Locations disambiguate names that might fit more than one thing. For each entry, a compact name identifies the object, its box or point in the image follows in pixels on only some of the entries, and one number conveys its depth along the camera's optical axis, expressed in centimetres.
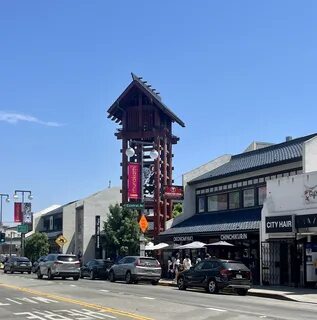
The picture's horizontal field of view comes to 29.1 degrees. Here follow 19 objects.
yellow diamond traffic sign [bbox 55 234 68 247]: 5144
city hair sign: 2898
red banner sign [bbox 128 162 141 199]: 4325
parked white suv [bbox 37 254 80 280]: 3641
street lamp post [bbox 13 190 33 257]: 6606
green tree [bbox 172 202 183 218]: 6111
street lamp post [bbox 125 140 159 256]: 3528
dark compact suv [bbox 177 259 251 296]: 2664
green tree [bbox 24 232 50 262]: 7181
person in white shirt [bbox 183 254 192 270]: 3476
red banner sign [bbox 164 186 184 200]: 4397
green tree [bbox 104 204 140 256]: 4669
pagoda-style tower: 4794
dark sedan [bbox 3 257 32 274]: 5084
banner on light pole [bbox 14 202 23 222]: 7161
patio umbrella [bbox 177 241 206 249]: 3644
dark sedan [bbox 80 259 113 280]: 4072
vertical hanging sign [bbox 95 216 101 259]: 6170
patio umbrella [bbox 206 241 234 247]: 3476
